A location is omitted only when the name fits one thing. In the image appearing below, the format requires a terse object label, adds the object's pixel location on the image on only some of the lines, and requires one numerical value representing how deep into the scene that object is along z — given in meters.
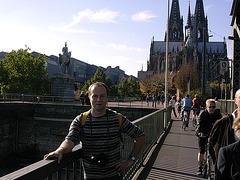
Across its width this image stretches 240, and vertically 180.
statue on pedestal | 31.09
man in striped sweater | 2.51
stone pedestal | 29.64
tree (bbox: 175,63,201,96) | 43.69
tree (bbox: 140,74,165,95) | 57.08
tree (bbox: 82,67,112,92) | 58.16
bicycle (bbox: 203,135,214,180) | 5.20
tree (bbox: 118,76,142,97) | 65.64
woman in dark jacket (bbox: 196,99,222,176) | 5.25
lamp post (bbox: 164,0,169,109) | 15.51
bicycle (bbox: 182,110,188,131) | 12.38
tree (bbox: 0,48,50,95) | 39.78
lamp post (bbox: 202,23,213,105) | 17.10
